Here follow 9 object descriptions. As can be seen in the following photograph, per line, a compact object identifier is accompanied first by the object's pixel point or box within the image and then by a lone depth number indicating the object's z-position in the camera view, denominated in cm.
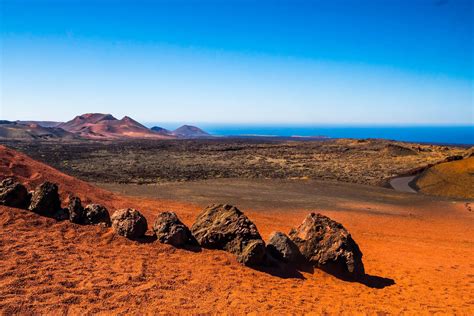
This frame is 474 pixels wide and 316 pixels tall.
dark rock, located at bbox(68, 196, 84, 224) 1067
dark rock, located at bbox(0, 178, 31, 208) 1066
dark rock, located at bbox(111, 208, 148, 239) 1023
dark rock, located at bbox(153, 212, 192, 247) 1027
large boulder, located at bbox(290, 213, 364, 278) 1049
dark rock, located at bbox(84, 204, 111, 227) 1079
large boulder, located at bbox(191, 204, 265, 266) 981
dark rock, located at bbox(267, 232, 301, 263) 1054
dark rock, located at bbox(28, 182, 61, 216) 1068
